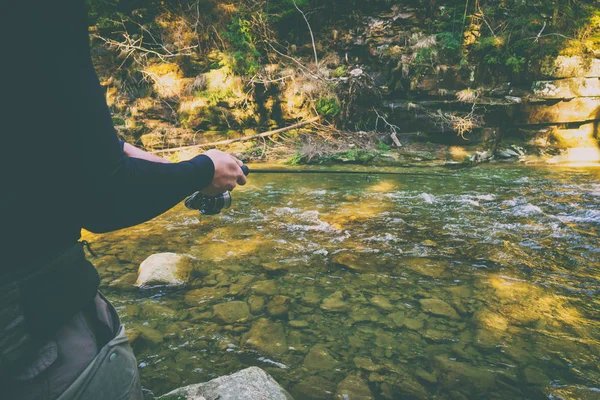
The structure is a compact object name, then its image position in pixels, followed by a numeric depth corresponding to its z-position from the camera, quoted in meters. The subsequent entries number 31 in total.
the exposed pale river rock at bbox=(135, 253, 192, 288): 3.40
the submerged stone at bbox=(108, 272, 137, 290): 3.44
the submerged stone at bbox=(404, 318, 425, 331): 2.80
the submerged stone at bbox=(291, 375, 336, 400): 2.18
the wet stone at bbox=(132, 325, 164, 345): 2.69
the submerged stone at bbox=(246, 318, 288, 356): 2.60
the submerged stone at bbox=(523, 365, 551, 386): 2.23
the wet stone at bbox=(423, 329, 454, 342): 2.67
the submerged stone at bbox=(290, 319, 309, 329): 2.85
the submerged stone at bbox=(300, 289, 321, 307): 3.15
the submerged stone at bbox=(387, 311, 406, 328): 2.86
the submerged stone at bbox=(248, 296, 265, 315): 3.05
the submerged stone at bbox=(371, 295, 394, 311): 3.06
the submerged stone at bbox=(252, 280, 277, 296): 3.31
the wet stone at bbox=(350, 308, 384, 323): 2.92
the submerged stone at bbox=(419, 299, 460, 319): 2.94
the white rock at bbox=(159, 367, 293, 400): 1.82
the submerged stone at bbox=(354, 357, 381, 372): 2.40
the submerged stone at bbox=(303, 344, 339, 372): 2.42
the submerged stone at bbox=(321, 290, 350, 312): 3.08
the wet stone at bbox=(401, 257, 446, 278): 3.60
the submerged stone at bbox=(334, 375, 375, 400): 2.17
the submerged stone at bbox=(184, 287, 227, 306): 3.20
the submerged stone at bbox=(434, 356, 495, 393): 2.25
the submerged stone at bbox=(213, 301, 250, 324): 2.94
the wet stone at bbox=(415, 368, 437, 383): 2.29
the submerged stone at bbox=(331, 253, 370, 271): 3.76
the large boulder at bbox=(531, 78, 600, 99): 8.62
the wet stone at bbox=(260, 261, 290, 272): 3.75
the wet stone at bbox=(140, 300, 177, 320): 2.98
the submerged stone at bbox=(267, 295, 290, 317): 3.01
